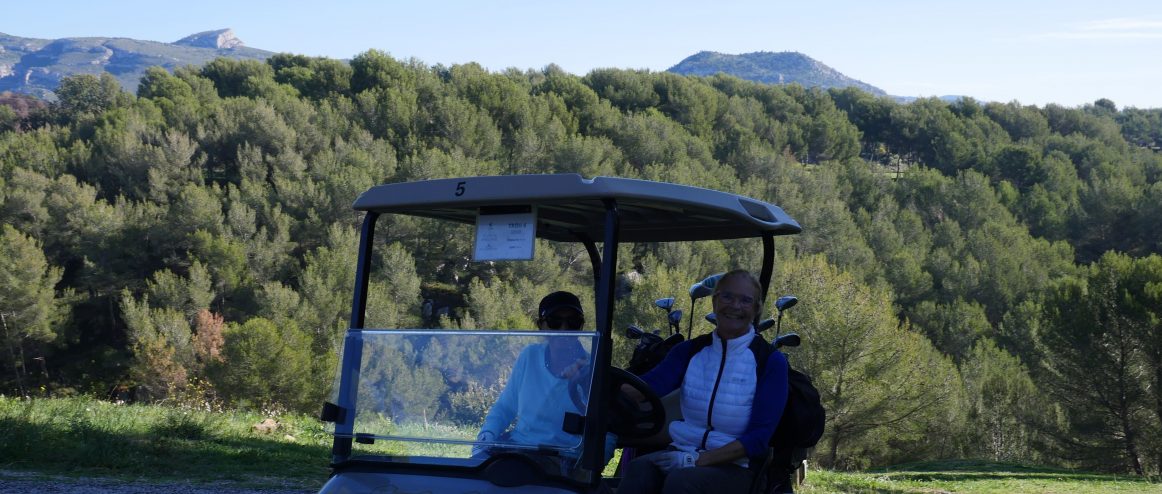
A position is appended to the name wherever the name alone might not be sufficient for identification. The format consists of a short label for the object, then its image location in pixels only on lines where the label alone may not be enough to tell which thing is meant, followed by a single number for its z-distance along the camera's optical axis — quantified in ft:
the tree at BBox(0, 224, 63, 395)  176.04
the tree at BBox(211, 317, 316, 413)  162.71
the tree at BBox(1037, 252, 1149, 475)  119.55
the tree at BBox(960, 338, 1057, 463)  151.54
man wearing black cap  11.89
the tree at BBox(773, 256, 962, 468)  133.28
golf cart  11.68
